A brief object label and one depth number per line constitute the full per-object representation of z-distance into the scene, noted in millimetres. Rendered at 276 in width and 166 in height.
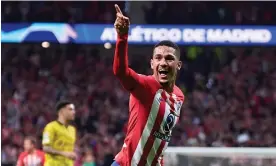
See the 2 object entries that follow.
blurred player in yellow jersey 21187
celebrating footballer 10945
